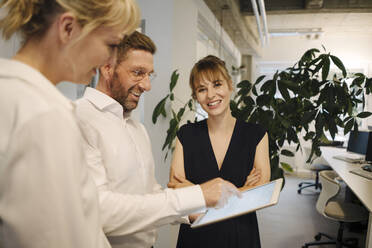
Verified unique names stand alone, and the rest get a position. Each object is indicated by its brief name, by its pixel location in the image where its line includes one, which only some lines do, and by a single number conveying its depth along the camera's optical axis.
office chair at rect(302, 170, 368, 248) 2.78
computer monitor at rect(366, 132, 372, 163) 3.63
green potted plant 2.12
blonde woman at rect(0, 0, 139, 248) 0.49
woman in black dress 1.46
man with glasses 0.86
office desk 2.15
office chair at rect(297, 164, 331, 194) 5.41
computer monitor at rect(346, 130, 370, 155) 4.21
